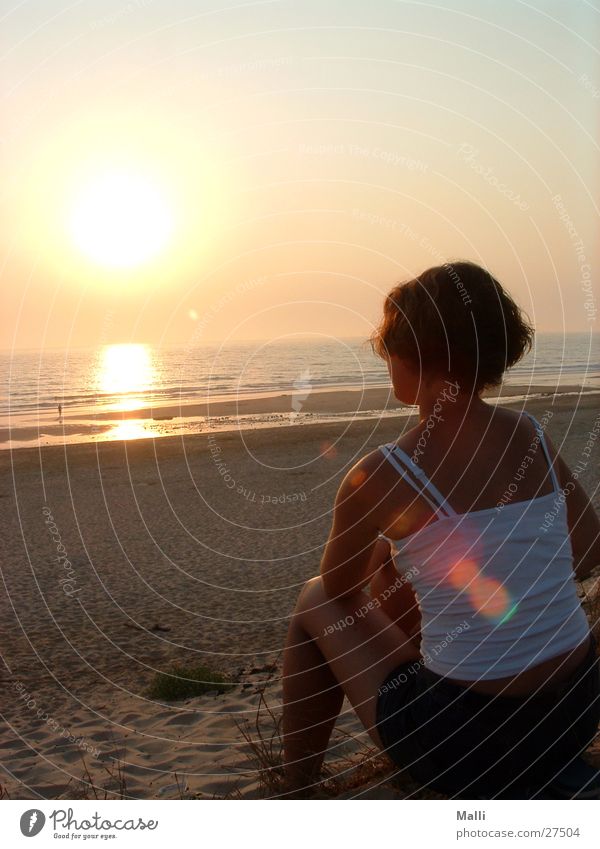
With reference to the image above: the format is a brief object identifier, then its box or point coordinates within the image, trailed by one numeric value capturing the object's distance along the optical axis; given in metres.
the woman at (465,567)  2.37
